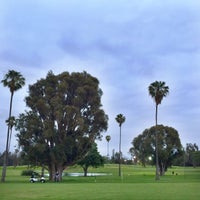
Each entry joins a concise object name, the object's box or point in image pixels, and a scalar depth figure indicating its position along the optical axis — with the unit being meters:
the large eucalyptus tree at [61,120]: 48.58
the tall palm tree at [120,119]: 79.94
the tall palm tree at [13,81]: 51.15
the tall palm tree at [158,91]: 56.30
